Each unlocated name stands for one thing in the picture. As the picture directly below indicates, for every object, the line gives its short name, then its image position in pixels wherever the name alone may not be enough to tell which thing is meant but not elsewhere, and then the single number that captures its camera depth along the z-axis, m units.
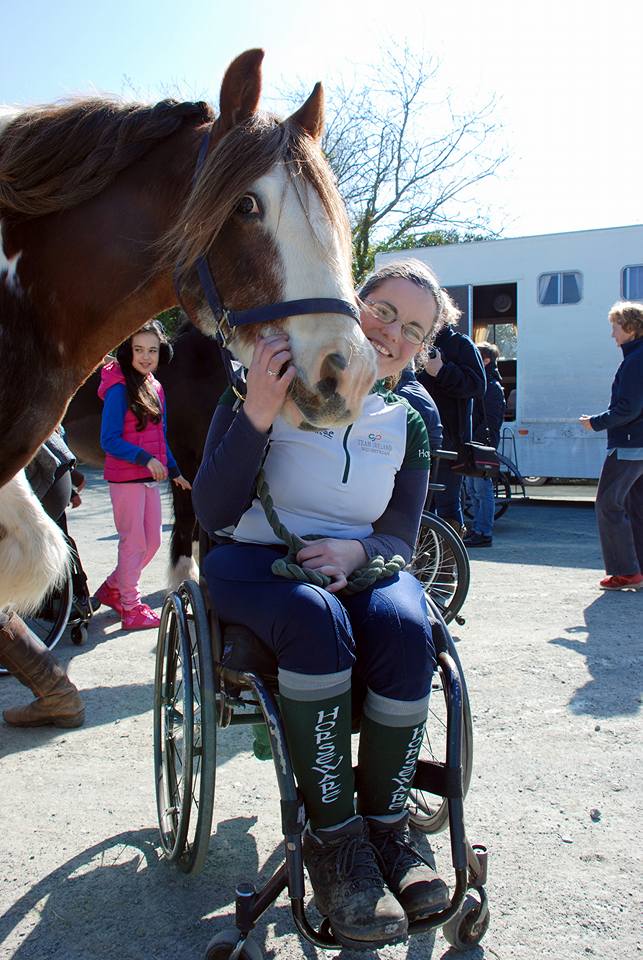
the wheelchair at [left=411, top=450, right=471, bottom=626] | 4.58
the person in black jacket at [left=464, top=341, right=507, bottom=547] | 7.31
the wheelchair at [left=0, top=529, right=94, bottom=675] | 4.23
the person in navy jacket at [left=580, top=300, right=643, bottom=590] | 5.47
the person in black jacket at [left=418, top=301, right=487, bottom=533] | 5.66
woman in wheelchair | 1.68
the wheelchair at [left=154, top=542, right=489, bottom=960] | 1.74
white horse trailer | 9.95
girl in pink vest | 4.69
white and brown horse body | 1.63
